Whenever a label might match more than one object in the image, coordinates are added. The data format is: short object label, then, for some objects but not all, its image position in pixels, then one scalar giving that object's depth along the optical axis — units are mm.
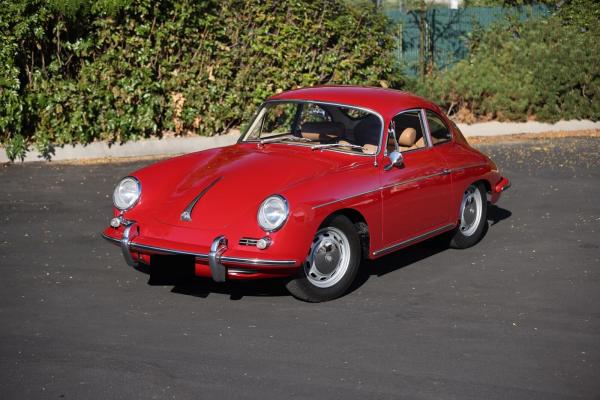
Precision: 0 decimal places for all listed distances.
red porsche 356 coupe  6852
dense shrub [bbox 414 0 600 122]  16922
